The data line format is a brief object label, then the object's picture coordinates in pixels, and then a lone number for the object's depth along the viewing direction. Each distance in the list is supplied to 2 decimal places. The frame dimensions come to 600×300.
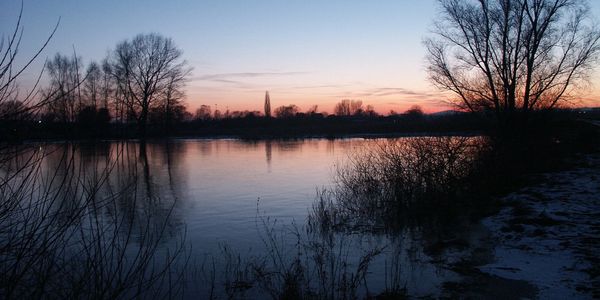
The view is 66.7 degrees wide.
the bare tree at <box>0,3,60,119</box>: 2.95
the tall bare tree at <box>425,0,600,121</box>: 20.61
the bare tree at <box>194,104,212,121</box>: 157.59
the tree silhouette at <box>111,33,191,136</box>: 58.69
